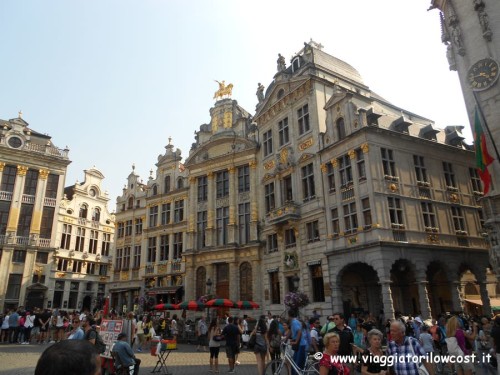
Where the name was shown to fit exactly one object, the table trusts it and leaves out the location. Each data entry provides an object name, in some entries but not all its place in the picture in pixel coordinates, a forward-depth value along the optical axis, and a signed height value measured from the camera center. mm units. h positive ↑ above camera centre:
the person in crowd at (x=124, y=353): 9680 -1073
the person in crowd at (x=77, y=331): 10461 -538
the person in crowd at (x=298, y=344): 10359 -1025
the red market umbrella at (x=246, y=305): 27350 +98
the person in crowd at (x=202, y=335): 23172 -1631
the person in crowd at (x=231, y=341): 13961 -1208
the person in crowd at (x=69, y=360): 2352 -294
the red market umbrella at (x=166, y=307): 28945 +133
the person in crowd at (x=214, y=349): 13977 -1477
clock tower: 20812 +12462
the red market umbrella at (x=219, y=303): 26136 +271
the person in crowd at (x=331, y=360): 6020 -862
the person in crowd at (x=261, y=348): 11750 -1266
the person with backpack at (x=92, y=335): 10167 -617
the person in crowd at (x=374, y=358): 5891 -831
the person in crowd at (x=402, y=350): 5891 -742
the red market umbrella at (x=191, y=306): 27203 +161
